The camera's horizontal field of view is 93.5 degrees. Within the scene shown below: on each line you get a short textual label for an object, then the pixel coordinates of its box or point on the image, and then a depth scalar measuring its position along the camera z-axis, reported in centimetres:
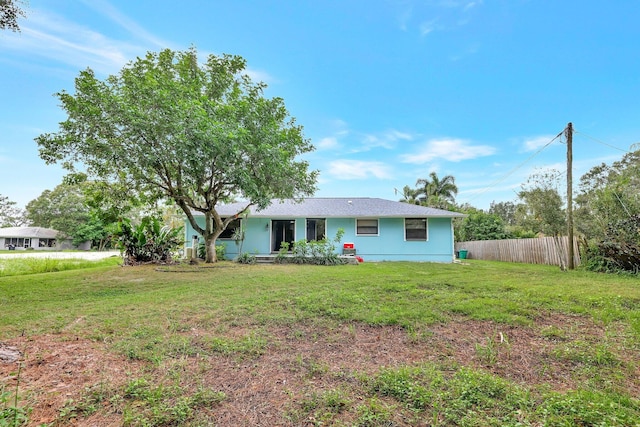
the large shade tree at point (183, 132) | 889
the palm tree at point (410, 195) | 3025
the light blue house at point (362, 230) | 1527
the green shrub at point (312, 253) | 1320
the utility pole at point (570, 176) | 1027
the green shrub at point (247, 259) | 1370
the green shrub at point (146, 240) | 1255
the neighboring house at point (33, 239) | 4238
